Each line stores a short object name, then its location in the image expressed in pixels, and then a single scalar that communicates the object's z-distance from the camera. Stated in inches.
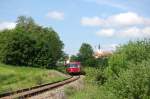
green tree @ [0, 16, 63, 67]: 2365.6
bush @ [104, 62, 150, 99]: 510.3
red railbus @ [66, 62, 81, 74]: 2176.5
